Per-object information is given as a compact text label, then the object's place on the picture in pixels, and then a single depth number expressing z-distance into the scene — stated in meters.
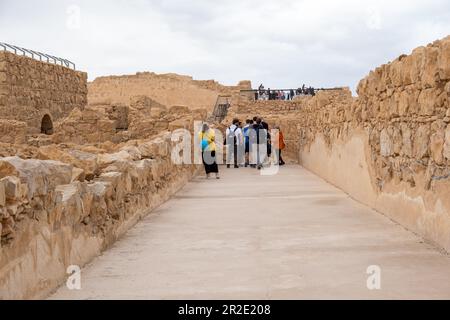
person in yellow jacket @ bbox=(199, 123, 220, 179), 14.09
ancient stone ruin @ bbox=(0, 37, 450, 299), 4.00
